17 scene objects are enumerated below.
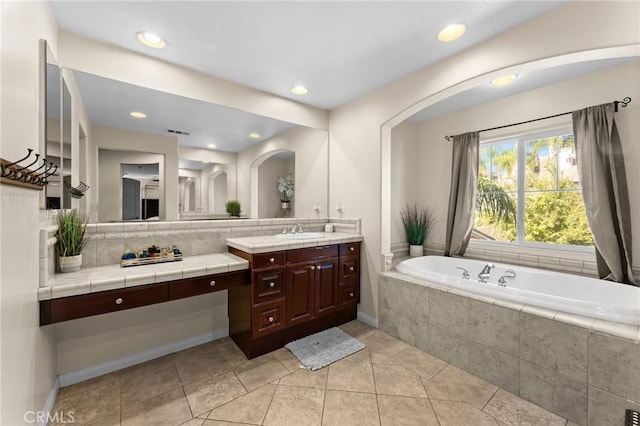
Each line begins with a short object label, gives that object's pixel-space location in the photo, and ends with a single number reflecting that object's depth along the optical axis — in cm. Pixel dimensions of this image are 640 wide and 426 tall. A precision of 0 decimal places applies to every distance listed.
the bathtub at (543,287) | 167
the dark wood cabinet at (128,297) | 153
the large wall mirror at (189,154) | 214
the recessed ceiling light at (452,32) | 192
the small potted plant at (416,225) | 356
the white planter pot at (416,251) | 350
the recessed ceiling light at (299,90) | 284
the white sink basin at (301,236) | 272
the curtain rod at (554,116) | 229
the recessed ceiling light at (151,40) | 198
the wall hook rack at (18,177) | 95
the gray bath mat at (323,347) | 225
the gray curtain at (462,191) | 325
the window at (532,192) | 277
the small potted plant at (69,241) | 180
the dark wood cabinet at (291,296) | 228
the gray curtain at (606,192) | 229
